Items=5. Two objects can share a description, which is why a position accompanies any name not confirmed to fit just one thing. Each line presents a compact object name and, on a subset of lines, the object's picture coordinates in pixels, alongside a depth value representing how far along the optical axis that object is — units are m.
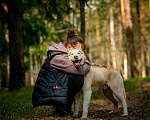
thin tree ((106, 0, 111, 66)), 27.05
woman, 4.49
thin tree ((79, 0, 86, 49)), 8.68
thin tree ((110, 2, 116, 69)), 19.35
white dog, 4.65
